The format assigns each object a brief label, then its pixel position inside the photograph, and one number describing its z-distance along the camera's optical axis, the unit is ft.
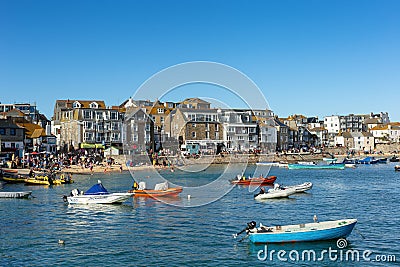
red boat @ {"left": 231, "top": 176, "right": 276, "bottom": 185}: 189.26
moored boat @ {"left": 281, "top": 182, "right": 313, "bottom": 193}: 153.72
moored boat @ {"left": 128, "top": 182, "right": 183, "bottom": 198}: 143.84
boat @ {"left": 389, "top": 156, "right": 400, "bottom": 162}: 392.51
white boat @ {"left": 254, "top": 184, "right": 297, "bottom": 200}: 140.55
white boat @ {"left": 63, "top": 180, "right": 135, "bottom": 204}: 129.18
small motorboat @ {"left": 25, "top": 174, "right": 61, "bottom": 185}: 183.93
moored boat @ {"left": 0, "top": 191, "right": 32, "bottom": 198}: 143.95
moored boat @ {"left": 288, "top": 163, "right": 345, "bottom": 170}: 297.12
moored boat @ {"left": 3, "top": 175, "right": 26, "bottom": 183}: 189.85
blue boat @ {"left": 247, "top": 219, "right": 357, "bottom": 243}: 82.89
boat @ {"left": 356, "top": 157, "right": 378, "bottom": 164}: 360.73
